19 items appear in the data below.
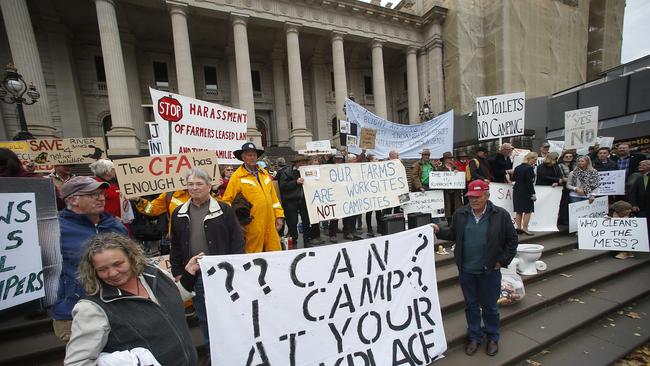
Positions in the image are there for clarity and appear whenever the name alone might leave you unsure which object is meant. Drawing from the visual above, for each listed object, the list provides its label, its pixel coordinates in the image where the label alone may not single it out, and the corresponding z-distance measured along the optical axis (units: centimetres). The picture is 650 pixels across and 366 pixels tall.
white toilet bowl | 425
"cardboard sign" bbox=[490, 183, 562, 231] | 603
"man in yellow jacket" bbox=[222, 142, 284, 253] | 330
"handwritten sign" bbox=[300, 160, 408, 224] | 435
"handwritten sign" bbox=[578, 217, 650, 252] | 487
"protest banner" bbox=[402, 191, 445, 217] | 581
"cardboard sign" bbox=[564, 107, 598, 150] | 682
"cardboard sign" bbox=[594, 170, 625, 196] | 591
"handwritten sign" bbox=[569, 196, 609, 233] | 579
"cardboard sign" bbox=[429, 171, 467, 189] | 605
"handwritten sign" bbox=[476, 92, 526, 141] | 691
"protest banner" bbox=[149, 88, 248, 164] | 373
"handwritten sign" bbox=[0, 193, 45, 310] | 216
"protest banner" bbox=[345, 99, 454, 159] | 802
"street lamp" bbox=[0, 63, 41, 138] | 603
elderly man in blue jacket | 187
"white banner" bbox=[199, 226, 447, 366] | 198
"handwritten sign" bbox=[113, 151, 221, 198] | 324
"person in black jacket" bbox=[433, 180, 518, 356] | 262
